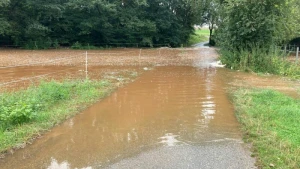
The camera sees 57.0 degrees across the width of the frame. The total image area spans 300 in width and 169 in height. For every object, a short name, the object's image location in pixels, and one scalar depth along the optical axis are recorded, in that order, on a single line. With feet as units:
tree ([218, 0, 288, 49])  42.45
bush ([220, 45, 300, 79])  42.03
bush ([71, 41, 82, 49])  91.50
